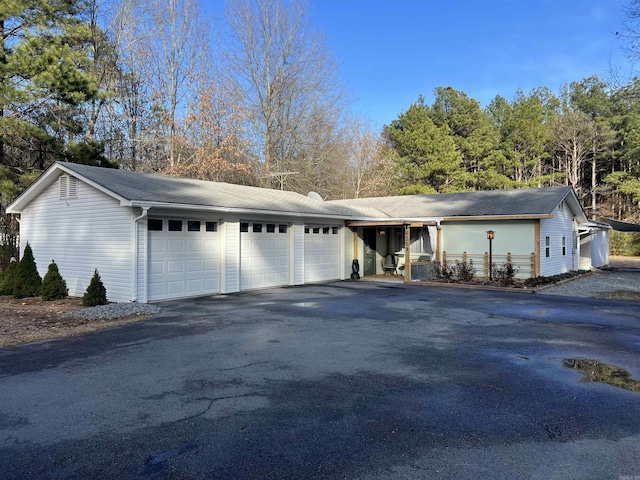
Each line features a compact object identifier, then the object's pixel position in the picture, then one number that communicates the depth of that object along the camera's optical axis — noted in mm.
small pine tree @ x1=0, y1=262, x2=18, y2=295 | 12945
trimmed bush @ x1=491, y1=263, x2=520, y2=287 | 14855
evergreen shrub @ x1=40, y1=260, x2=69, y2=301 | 11812
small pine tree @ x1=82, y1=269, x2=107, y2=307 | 10516
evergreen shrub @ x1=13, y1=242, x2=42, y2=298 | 12461
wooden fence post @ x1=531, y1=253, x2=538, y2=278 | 15828
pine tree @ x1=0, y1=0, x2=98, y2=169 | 15117
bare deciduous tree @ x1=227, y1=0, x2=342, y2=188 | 26547
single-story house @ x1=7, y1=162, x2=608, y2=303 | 11320
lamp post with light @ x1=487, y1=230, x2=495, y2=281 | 15109
